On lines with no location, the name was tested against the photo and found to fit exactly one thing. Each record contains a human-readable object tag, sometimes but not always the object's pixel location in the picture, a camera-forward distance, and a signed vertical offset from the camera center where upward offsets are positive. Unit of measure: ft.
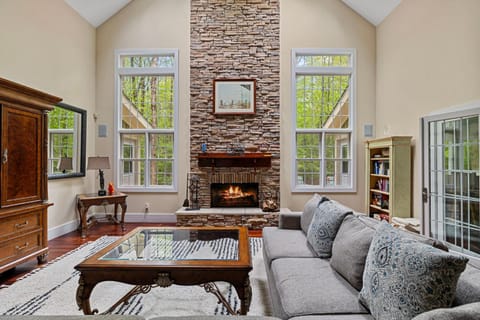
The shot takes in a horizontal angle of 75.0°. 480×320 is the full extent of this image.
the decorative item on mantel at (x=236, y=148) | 20.52 +1.00
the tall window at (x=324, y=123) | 21.16 +2.74
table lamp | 18.33 -0.05
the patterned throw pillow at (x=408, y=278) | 4.04 -1.58
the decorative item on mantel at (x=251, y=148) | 20.48 +0.99
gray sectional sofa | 4.09 -2.33
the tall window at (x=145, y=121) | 21.18 +2.89
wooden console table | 17.05 -2.26
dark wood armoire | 10.29 -0.39
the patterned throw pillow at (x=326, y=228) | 8.24 -1.76
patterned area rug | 8.30 -3.91
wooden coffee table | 7.01 -2.38
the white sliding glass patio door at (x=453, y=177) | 11.62 -0.58
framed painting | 20.86 +4.42
